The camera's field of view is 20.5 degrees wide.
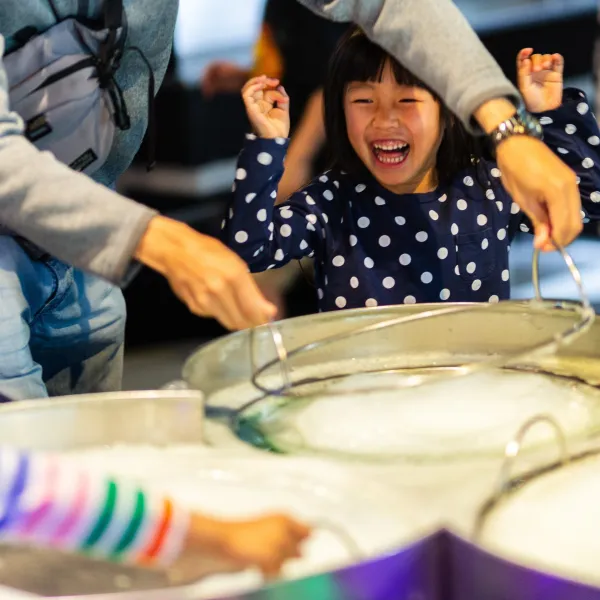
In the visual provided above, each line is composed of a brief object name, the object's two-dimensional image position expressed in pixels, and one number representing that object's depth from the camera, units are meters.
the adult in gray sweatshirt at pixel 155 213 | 1.50
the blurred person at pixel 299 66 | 3.06
